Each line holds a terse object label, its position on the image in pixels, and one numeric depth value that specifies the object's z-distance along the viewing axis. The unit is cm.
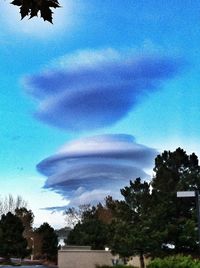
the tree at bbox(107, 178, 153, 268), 3591
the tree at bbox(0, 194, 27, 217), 9039
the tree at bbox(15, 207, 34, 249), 9386
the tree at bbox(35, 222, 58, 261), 7144
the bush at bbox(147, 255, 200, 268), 1563
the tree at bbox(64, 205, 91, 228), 8770
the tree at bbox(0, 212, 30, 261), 5981
